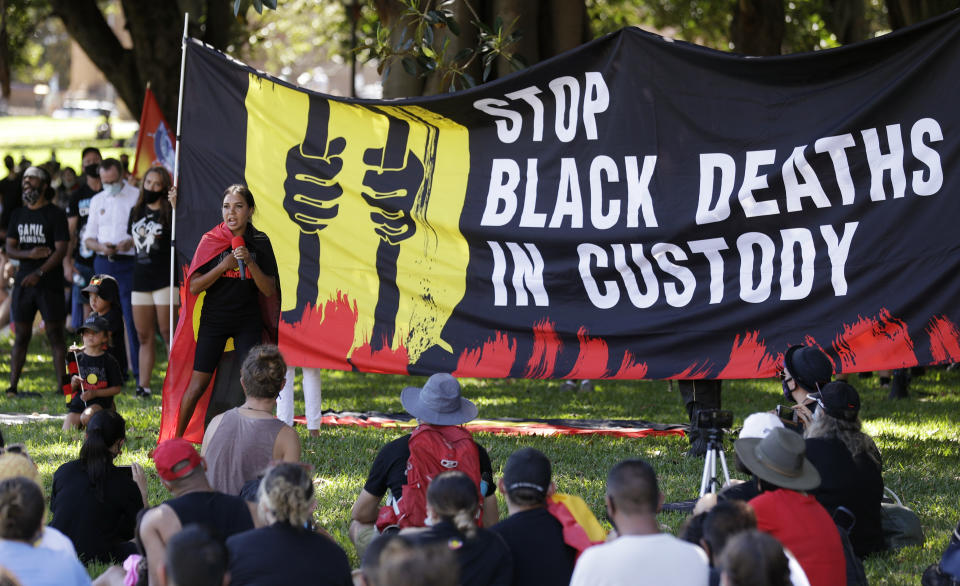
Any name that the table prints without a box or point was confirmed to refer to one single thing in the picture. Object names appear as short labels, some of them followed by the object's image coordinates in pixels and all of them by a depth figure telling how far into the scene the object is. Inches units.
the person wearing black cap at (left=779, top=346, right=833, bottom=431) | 545.6
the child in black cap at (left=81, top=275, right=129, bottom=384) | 777.6
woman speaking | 637.3
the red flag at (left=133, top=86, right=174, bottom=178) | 1004.6
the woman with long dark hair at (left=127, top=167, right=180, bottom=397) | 885.8
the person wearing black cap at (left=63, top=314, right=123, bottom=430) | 719.7
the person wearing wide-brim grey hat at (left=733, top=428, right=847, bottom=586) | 384.5
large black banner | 617.3
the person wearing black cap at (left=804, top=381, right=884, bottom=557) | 475.5
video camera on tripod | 511.2
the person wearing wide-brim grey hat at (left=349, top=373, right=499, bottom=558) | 454.6
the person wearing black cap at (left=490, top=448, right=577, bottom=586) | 371.9
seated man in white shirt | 323.9
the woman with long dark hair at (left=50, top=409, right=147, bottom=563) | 464.4
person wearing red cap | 373.4
